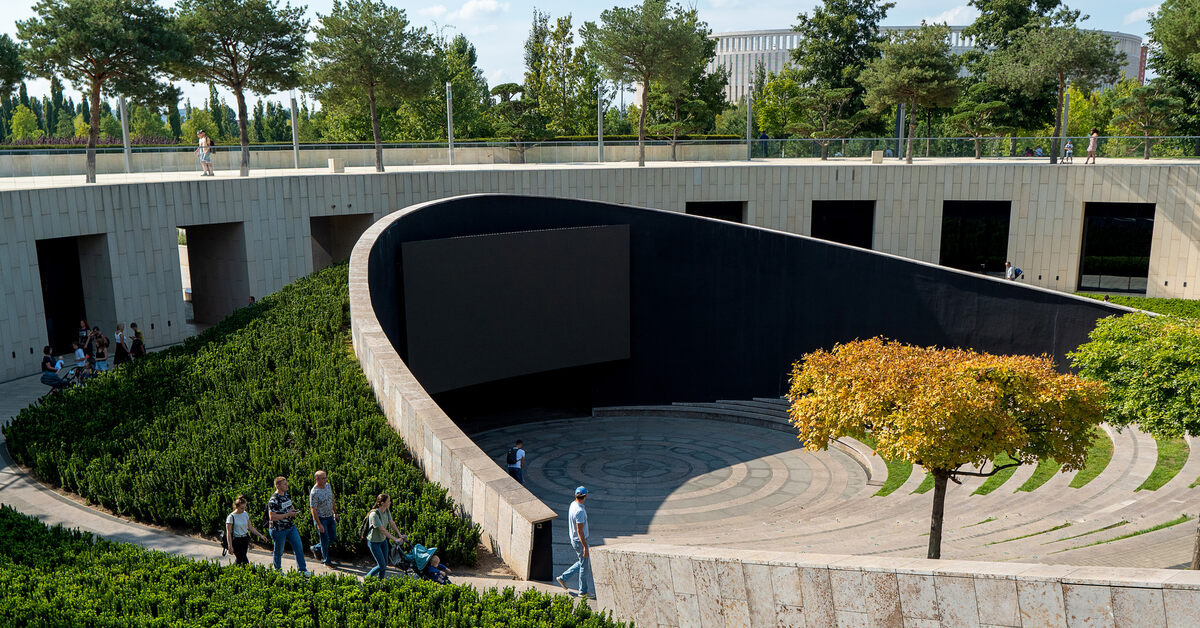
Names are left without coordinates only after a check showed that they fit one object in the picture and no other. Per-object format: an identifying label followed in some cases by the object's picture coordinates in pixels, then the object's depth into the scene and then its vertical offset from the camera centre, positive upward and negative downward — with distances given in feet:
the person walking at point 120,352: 66.44 -15.15
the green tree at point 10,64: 77.51 +7.62
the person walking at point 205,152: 94.98 -0.22
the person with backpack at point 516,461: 63.57 -22.40
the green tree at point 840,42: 162.71 +19.26
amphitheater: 49.39 -14.06
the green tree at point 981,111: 139.64 +5.61
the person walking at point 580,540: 32.63 -14.88
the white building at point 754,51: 610.65 +67.28
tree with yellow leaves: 43.01 -13.17
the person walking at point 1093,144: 111.25 +0.25
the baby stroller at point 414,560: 30.71 -14.52
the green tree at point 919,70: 123.03 +10.70
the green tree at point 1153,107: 132.26 +6.11
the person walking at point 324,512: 32.53 -13.32
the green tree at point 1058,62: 126.93 +12.35
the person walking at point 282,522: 32.19 -13.59
